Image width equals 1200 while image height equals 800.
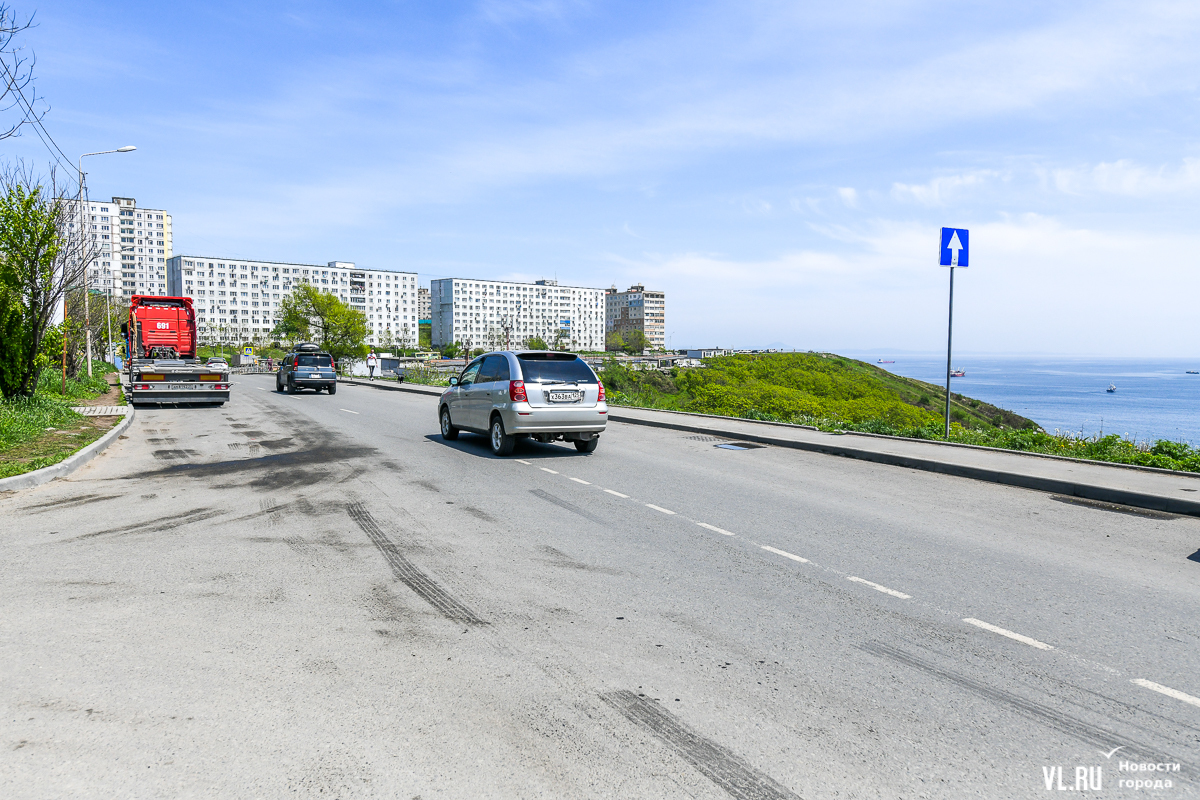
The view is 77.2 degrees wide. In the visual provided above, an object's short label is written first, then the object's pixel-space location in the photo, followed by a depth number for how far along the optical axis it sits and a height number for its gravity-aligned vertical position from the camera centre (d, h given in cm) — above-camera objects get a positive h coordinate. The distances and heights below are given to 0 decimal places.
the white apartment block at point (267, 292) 16175 +1665
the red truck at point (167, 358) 2355 +14
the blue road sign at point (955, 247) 1349 +225
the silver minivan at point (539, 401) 1252 -58
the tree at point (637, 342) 19475 +674
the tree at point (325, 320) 8144 +482
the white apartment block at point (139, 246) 15388 +2457
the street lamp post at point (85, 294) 2219 +304
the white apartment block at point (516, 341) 18470 +702
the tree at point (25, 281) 1739 +189
